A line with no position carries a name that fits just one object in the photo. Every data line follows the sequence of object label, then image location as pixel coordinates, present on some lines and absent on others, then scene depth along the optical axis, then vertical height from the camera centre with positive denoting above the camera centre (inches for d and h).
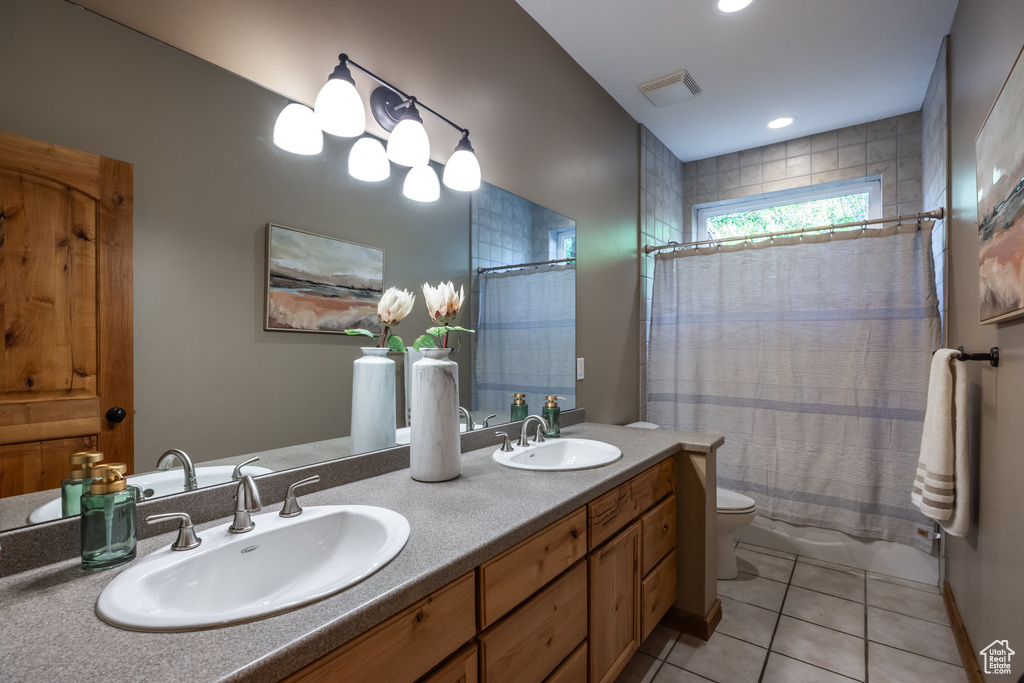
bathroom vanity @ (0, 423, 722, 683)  24.0 -16.7
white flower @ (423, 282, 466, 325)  59.9 +4.7
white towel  64.7 -14.8
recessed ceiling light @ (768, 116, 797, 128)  114.5 +51.2
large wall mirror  34.9 +10.5
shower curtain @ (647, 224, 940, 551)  95.0 -5.3
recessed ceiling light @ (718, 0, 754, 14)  77.0 +52.5
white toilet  90.5 -32.7
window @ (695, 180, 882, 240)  121.0 +34.2
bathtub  93.8 -42.1
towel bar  56.3 -1.8
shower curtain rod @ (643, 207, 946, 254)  88.6 +22.6
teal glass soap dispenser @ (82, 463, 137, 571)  31.1 -11.3
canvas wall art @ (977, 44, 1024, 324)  45.2 +13.7
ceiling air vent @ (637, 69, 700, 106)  97.7 +51.5
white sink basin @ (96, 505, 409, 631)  26.5 -14.8
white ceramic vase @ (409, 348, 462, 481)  52.3 -8.6
